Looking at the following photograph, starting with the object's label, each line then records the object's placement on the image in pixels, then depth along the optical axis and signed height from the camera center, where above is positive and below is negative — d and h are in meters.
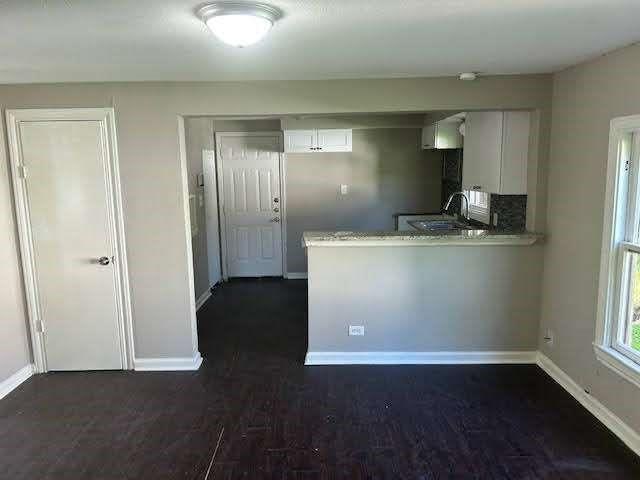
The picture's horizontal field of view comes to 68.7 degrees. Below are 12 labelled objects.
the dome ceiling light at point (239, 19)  1.78 +0.64
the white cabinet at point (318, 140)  5.96 +0.53
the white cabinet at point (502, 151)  3.67 +0.22
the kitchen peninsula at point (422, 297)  3.64 -0.92
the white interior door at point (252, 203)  6.26 -0.27
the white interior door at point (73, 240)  3.42 -0.41
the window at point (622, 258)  2.61 -0.47
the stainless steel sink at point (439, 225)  5.00 -0.49
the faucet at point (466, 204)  5.05 -0.27
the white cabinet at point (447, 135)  5.12 +0.49
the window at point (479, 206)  4.52 -0.27
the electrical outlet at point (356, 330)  3.76 -1.19
